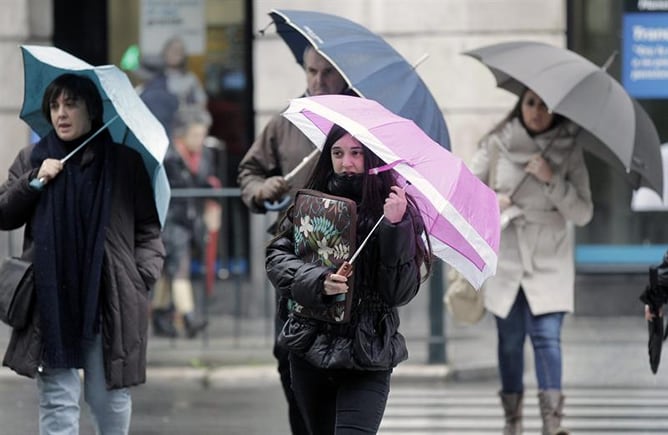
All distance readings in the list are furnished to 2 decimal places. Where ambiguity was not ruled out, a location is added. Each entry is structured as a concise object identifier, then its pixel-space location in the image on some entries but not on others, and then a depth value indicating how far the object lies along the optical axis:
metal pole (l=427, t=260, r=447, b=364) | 23.23
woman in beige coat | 16.80
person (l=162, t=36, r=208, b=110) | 29.02
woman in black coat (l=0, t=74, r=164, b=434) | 13.11
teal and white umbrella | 13.18
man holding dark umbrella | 14.28
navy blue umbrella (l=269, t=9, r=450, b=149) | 13.58
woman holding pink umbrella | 11.27
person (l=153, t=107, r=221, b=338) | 25.12
